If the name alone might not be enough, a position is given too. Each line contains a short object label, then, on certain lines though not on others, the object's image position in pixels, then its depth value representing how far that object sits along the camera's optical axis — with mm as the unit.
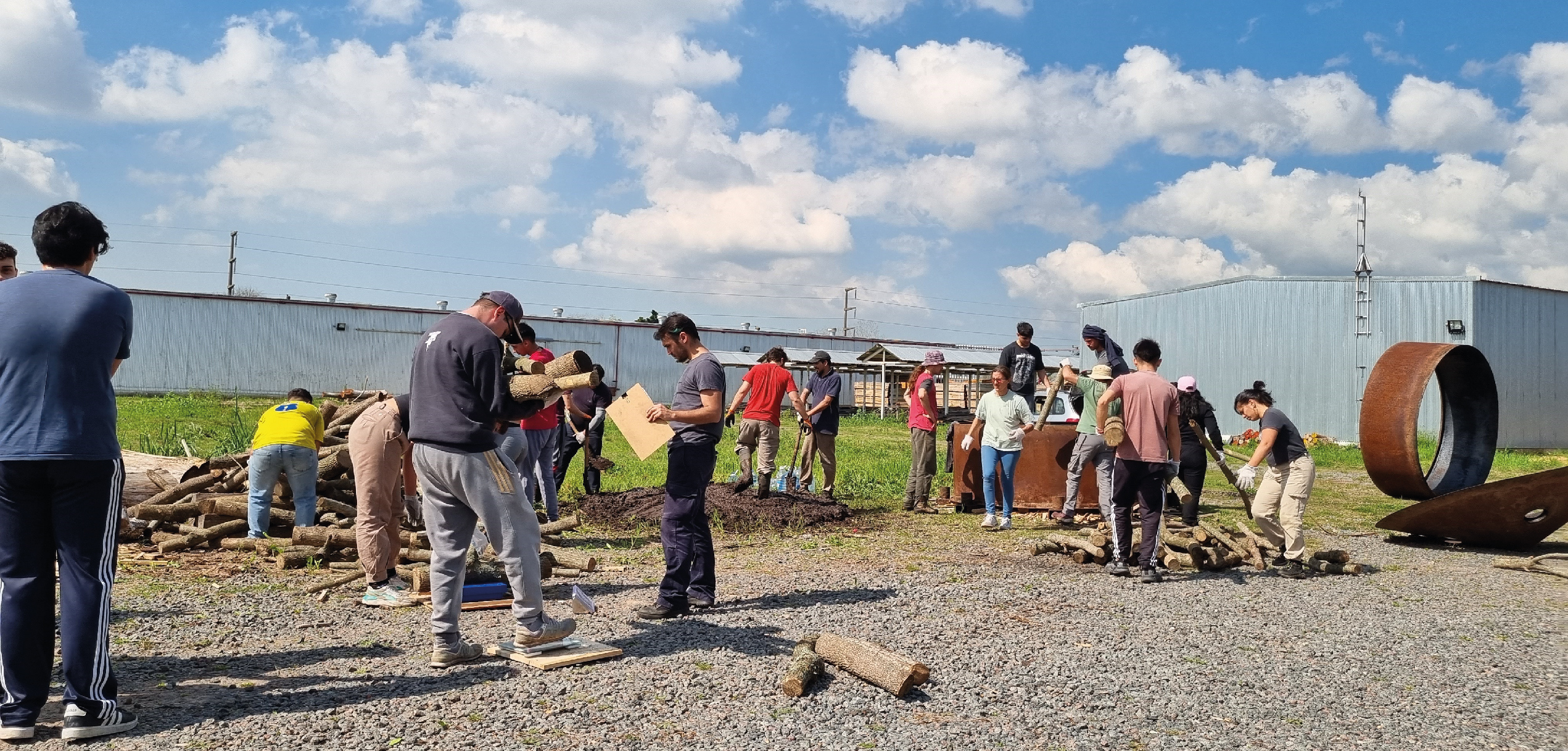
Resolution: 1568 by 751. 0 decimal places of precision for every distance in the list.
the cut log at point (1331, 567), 8453
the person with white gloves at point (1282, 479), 8359
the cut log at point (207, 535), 8711
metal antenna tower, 27797
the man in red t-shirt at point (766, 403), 11445
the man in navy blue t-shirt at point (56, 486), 3977
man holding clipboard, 6348
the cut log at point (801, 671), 4738
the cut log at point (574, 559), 7764
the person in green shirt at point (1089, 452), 10086
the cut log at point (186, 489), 9758
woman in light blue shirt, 10820
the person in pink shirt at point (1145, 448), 7824
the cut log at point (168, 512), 9320
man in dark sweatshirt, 4961
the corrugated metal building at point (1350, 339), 27281
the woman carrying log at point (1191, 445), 10727
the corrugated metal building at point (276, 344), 36000
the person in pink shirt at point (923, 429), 12023
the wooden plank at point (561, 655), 5062
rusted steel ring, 10352
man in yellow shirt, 8719
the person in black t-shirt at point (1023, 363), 11406
